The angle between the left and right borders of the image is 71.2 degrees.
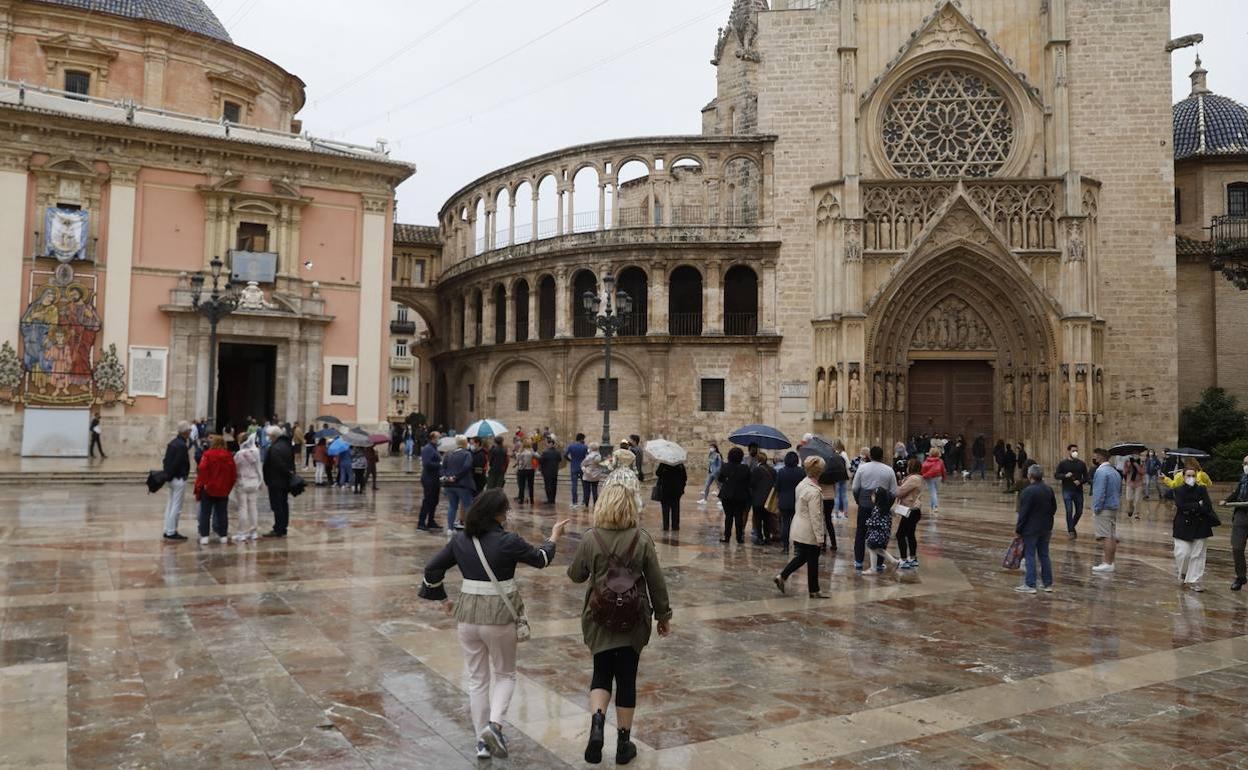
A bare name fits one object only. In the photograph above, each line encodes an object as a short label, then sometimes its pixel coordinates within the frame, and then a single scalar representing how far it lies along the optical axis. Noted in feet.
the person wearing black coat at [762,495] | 43.98
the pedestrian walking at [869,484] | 35.78
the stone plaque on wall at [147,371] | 88.02
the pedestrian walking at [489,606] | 15.72
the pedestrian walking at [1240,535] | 33.91
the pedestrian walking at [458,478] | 41.93
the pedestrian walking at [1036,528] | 32.86
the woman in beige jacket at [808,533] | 29.89
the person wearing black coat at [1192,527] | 34.04
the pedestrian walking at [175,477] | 39.60
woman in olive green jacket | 15.53
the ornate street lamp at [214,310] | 69.36
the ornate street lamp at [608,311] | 72.73
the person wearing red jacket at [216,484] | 38.68
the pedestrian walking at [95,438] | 83.82
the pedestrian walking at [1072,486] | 48.18
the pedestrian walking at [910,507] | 36.60
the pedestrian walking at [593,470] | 54.47
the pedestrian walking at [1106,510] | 37.70
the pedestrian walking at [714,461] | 65.00
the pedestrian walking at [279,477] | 41.42
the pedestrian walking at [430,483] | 45.21
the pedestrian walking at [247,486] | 40.42
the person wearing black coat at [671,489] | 46.85
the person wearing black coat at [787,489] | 40.47
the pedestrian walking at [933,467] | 57.67
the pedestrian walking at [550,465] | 59.67
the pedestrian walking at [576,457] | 57.93
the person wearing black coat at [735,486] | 43.55
